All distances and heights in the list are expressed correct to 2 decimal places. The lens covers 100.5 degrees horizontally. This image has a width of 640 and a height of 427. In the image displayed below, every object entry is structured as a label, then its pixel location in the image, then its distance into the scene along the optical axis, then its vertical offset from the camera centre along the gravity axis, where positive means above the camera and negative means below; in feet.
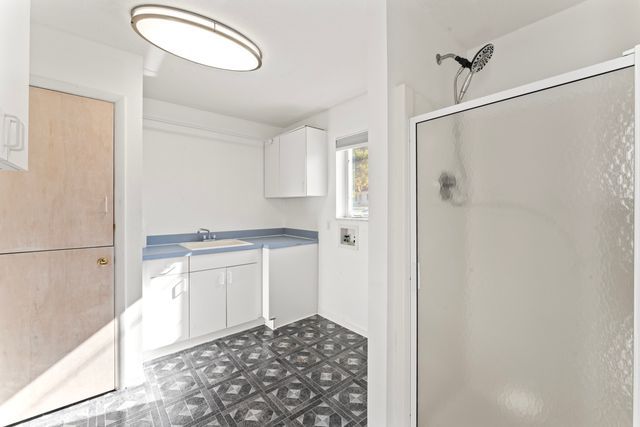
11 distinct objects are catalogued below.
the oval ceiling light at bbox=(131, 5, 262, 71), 4.65 +3.42
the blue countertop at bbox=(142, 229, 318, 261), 7.41 -1.03
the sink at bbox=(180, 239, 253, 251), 8.88 -0.99
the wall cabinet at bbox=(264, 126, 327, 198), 9.41 +1.94
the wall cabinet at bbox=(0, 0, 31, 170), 2.11 +1.20
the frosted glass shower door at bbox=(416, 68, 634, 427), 2.68 -0.56
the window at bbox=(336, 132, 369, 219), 9.11 +1.27
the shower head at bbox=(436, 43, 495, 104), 4.56 +2.71
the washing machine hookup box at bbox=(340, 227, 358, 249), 8.86 -0.74
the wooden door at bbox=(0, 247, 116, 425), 5.07 -2.35
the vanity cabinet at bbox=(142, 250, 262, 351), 7.18 -2.40
